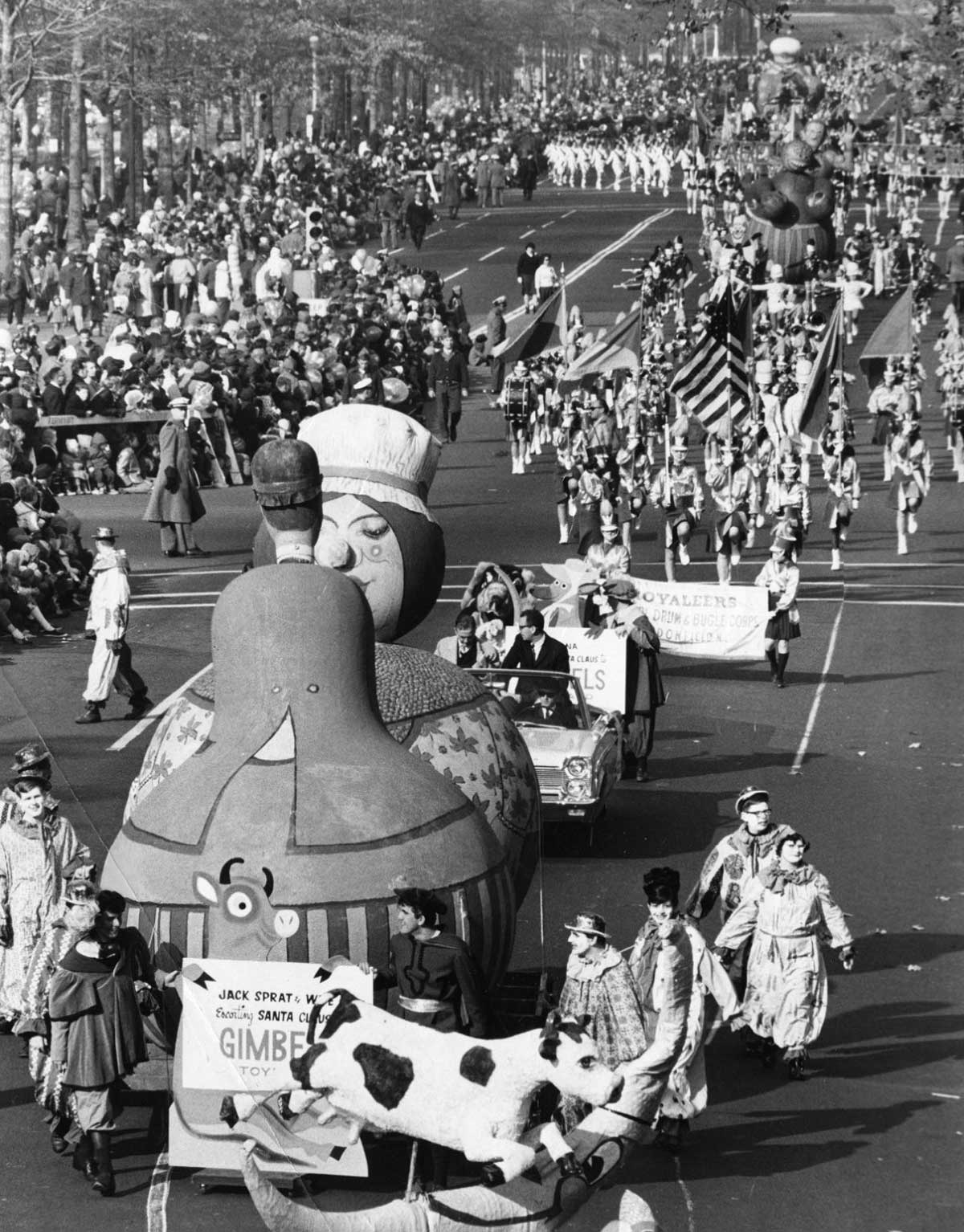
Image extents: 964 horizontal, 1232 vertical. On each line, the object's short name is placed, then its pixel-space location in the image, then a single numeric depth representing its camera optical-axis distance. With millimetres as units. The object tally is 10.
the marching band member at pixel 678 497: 31812
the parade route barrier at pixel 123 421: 35094
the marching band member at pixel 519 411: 40125
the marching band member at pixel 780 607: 25469
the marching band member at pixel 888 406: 37000
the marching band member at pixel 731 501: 29812
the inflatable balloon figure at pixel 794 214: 54469
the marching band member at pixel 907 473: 33594
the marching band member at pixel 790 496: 30562
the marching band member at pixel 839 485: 32188
